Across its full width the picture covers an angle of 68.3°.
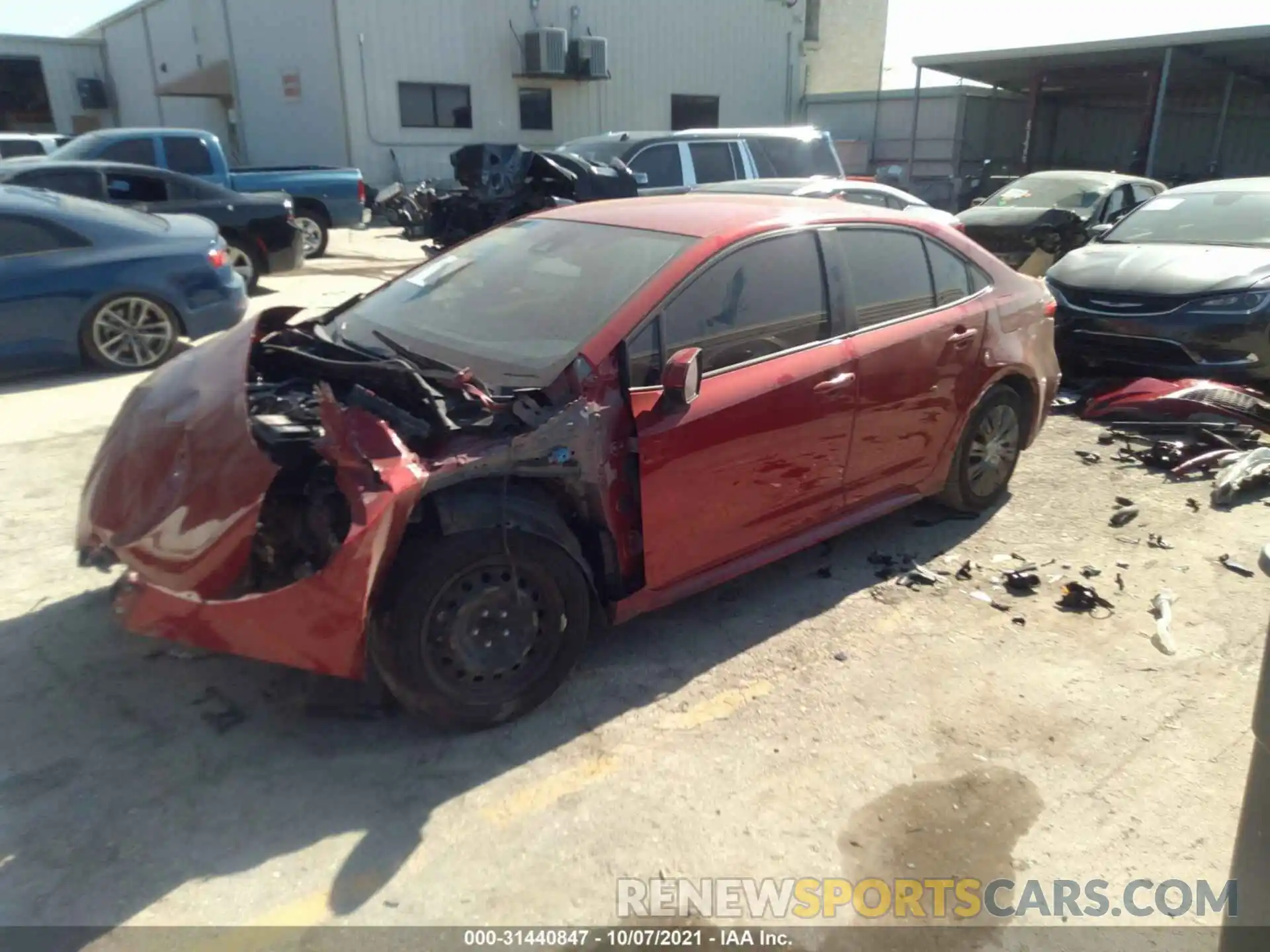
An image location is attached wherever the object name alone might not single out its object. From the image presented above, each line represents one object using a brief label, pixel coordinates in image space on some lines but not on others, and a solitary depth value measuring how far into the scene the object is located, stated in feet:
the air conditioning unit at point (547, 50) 72.49
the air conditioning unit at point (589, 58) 75.10
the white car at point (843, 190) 30.42
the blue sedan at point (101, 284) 23.21
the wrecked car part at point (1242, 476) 17.49
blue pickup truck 38.60
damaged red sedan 9.57
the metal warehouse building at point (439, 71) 68.44
